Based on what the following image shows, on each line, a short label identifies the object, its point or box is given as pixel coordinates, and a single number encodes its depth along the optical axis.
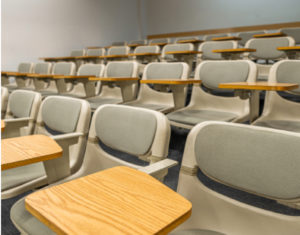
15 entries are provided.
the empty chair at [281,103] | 1.85
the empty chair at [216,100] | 1.96
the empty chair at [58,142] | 1.20
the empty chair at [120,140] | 0.95
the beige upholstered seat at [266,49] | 3.01
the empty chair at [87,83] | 3.02
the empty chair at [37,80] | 3.85
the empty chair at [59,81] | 3.38
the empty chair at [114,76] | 2.77
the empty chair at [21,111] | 1.63
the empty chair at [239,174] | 0.76
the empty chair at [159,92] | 2.38
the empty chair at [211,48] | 3.51
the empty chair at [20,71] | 4.40
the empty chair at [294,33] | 4.15
